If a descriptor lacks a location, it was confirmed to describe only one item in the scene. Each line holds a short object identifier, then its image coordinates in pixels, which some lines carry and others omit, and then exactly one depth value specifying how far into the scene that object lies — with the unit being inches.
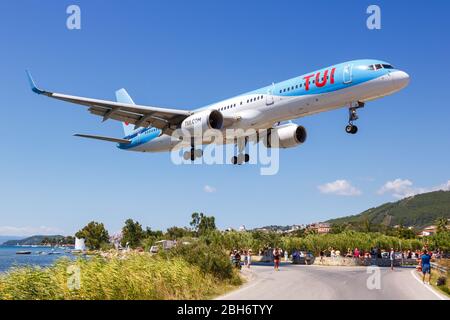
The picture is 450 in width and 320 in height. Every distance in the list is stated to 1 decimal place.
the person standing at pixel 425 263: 989.2
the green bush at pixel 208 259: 962.7
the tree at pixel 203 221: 4877.0
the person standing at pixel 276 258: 1390.3
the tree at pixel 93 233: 5703.7
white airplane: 1050.7
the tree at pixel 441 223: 5826.8
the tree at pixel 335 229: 6634.8
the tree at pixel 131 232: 5187.0
